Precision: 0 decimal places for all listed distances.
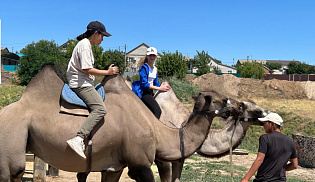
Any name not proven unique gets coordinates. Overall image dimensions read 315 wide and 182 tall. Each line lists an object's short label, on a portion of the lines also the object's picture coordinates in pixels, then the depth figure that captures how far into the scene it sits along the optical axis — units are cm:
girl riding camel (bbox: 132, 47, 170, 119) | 679
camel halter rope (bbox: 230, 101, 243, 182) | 652
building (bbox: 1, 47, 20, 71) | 7696
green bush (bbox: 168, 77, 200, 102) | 3104
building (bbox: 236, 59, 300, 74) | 11706
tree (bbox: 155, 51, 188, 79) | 5294
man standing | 503
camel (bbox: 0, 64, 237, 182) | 509
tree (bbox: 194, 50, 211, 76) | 7462
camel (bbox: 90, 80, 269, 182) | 677
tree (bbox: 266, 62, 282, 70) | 13200
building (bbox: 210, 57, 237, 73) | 12356
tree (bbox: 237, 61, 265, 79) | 6450
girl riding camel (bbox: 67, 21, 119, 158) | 513
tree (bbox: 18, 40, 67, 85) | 6409
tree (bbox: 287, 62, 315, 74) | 9819
